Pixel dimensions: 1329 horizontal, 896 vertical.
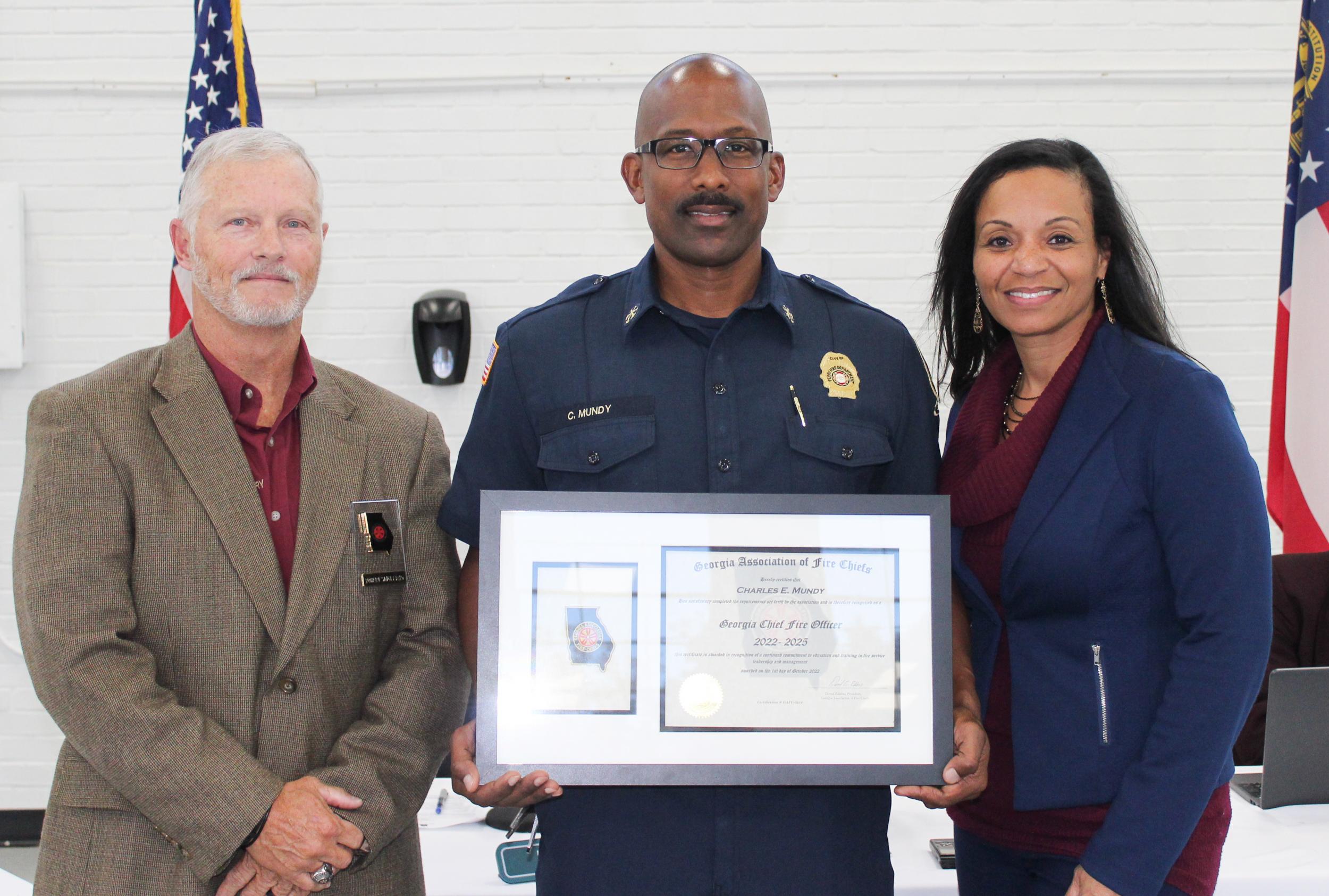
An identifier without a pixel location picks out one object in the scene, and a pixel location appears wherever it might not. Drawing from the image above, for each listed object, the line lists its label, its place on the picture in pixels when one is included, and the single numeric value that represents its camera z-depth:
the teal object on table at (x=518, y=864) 2.00
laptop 2.15
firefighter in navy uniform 1.69
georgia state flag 3.21
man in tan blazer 1.60
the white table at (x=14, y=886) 2.03
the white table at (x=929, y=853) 2.01
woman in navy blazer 1.52
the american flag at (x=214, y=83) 3.24
